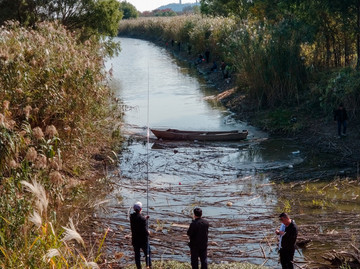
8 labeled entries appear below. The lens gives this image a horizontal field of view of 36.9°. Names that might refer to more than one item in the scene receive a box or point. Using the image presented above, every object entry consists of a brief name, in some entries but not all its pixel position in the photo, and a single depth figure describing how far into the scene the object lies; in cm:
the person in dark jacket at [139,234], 970
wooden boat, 2142
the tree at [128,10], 10819
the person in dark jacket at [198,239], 934
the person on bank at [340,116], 1959
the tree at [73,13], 3369
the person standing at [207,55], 4121
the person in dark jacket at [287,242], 932
